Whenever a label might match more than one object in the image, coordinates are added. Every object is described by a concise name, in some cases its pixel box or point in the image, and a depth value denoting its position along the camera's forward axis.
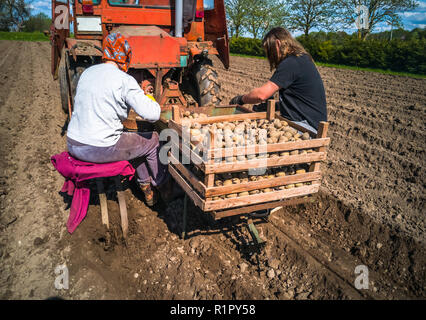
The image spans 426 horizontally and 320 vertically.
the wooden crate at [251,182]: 2.34
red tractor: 4.28
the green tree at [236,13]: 33.91
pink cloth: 2.95
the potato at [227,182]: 2.48
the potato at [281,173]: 2.63
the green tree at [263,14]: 33.50
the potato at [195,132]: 2.69
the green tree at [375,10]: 24.54
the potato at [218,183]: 2.52
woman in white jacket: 2.78
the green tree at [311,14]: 27.20
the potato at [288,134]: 2.85
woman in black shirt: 3.11
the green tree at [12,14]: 45.50
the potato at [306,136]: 2.81
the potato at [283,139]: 2.78
